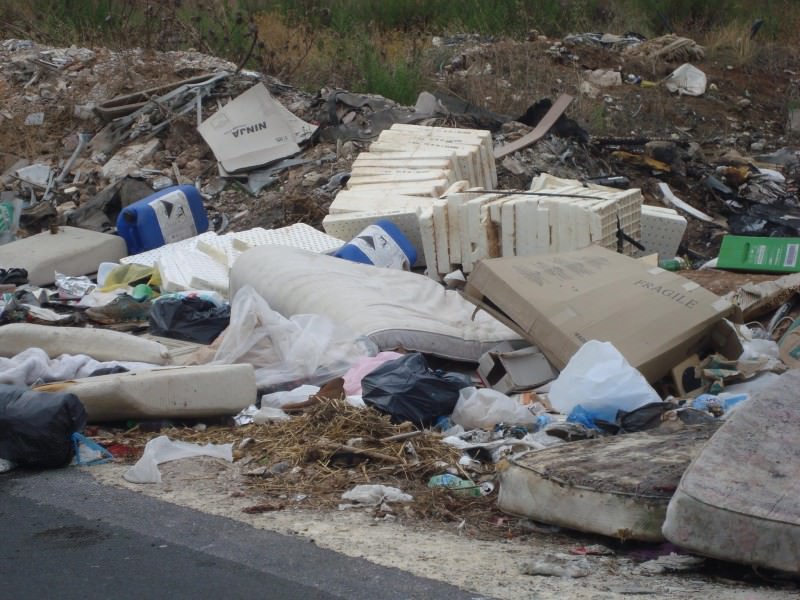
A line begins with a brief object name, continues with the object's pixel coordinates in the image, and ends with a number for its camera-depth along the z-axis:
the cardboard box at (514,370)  11.99
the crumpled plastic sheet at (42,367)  11.32
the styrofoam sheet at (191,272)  15.91
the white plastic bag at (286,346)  11.86
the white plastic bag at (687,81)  30.98
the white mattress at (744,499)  6.66
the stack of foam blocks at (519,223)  15.77
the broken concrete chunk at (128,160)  23.11
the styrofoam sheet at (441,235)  16.45
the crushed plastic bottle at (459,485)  8.80
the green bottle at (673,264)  17.02
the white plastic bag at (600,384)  10.15
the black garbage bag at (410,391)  10.17
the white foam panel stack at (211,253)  16.05
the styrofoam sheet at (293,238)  17.11
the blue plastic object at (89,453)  9.79
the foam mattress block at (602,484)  7.47
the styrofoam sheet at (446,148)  19.42
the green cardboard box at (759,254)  15.98
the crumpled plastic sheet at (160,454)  9.30
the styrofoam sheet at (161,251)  17.75
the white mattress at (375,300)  12.48
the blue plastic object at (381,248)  15.95
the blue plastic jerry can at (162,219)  19.05
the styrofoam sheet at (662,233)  17.94
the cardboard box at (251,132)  22.55
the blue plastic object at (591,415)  10.02
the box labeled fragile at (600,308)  11.84
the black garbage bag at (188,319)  14.03
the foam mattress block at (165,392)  10.39
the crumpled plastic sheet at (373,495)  8.66
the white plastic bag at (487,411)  10.46
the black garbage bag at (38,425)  9.40
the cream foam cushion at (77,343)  12.22
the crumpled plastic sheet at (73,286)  16.66
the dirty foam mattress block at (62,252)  17.66
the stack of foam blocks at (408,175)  17.73
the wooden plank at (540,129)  21.55
